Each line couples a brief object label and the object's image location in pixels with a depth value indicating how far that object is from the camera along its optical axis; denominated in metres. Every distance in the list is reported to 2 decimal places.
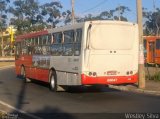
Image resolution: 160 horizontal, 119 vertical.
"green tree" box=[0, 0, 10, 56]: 69.10
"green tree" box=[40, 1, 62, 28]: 58.99
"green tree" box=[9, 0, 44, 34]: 63.61
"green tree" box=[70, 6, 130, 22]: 63.02
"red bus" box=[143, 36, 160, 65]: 24.80
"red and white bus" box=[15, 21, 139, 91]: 11.22
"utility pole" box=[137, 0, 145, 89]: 12.73
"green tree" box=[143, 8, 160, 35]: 64.79
